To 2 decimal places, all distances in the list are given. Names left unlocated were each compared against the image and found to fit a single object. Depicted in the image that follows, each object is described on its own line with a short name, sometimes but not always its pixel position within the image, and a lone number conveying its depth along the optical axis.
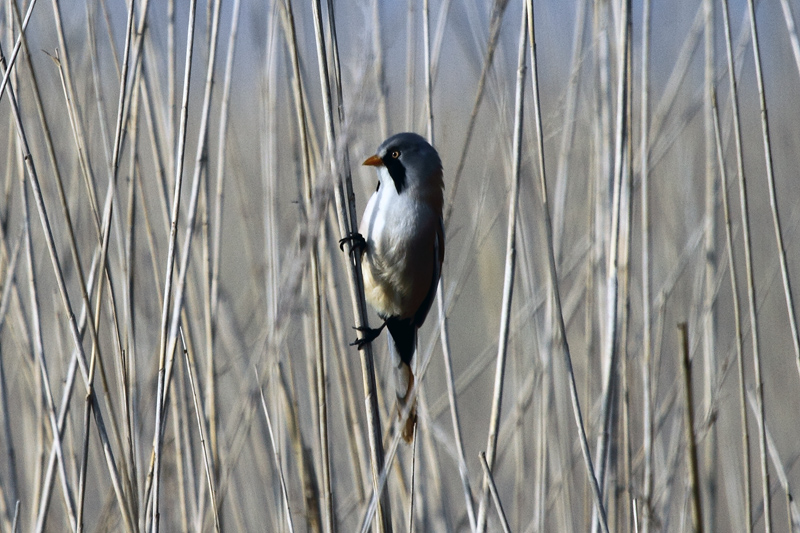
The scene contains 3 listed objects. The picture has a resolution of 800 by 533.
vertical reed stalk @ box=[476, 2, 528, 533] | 5.64
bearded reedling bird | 5.71
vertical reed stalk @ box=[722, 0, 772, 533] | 5.66
